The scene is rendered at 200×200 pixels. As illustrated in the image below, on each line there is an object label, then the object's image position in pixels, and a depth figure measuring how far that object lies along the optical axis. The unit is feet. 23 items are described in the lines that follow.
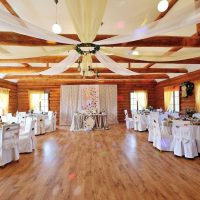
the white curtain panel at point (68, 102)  30.75
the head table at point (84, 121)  24.25
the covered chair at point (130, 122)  24.89
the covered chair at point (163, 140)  13.32
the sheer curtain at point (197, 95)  20.03
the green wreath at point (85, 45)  9.44
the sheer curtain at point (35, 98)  30.32
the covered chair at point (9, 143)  10.60
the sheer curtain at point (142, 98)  31.38
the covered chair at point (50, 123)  23.18
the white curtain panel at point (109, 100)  31.07
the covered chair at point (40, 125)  20.87
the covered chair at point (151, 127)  14.35
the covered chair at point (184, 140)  11.60
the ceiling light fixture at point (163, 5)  7.46
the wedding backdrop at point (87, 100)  30.81
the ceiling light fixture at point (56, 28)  8.56
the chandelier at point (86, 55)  9.65
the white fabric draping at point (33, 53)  10.39
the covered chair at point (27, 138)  13.43
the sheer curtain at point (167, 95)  26.18
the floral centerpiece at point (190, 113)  15.60
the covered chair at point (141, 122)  22.42
